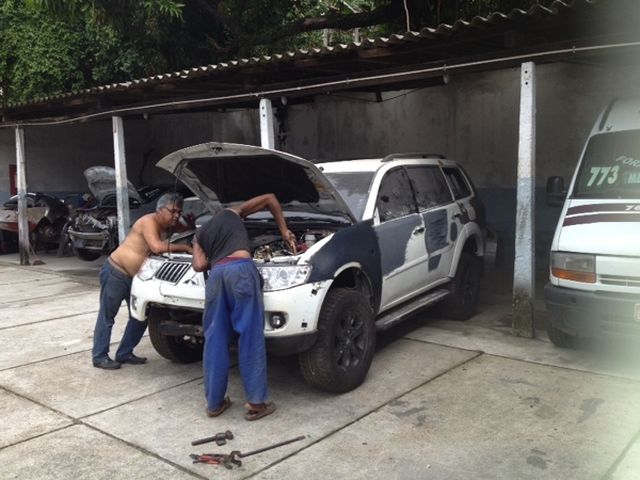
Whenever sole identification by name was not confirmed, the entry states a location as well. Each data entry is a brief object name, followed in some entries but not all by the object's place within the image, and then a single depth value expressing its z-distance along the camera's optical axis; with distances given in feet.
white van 14.49
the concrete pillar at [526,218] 19.26
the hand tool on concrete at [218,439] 12.45
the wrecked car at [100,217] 35.76
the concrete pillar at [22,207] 39.01
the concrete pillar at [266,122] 26.27
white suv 13.83
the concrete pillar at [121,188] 32.35
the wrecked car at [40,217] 42.47
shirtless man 16.52
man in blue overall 13.03
